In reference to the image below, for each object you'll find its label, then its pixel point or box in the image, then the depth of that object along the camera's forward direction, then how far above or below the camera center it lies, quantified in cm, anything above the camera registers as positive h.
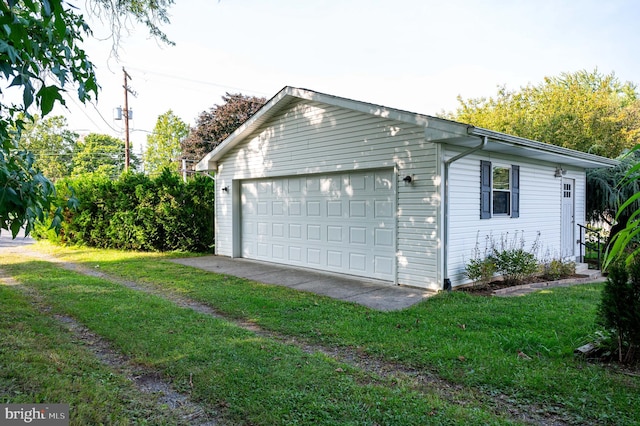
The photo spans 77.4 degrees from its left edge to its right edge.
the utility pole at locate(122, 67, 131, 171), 2078 +454
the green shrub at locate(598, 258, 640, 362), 392 -102
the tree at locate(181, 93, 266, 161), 2681 +583
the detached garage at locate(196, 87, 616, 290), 750 +39
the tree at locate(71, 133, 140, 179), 4422 +587
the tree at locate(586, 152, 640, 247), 1241 +52
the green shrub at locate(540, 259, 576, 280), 905 -150
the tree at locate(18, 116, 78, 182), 3894 +622
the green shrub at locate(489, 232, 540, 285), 822 -120
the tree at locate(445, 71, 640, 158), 1727 +464
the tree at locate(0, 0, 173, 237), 150 +57
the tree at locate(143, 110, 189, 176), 3850 +654
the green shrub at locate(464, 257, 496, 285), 768 -126
